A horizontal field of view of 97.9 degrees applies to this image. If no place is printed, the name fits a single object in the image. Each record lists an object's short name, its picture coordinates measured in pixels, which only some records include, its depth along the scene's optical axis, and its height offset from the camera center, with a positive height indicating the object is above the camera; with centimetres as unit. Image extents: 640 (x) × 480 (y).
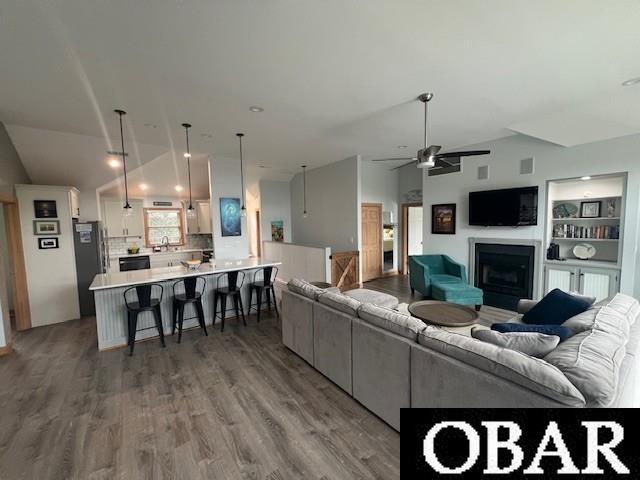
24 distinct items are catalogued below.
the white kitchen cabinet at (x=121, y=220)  696 +22
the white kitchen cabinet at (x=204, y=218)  802 +25
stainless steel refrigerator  482 -51
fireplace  487 -99
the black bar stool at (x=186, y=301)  382 -103
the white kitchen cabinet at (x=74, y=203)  473 +48
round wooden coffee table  303 -110
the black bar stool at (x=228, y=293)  419 -102
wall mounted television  470 +22
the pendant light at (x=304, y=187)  760 +102
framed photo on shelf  439 +13
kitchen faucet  792 -42
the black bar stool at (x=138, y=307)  349 -99
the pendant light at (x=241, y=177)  441 +101
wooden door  745 -50
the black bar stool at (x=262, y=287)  454 -102
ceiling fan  300 +76
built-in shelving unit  416 -25
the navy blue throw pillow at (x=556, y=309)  253 -86
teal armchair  532 -102
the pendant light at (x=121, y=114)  337 +142
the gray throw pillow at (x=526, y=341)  172 -79
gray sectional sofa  139 -88
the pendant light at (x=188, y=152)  392 +139
